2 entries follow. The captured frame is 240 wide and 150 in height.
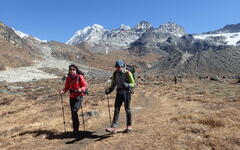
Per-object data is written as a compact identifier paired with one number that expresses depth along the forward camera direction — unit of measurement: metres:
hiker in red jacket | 9.20
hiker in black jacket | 8.72
